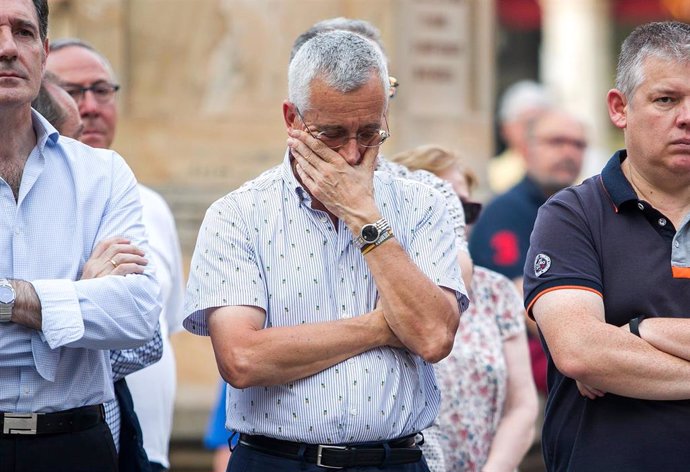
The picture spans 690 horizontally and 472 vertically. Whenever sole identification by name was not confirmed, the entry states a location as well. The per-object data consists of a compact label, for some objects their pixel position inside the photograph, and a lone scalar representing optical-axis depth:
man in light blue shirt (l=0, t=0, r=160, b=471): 8.26
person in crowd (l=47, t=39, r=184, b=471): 11.36
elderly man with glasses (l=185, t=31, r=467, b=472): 8.23
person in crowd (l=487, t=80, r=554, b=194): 25.23
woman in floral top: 10.51
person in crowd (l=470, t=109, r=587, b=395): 16.25
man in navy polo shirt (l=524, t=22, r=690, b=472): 8.37
